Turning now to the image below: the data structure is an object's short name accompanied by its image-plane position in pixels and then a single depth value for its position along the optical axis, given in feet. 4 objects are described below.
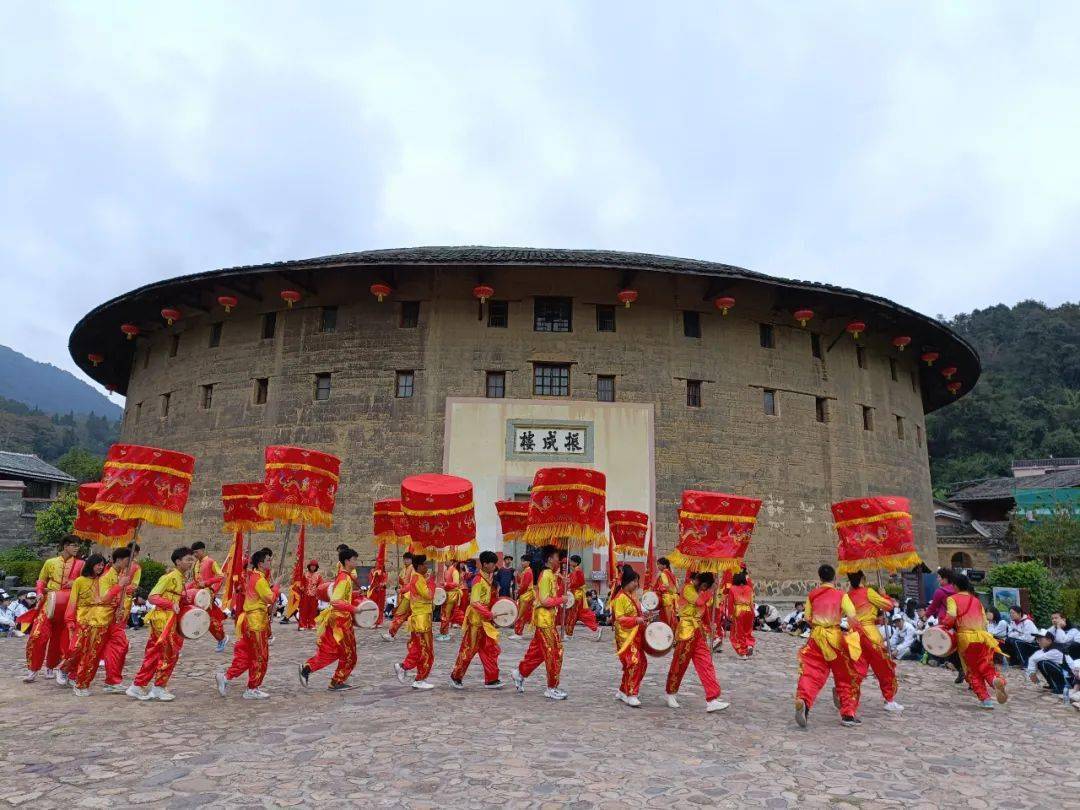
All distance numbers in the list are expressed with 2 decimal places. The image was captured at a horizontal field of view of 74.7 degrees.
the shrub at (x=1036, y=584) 45.42
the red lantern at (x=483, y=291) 57.57
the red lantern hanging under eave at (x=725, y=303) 59.06
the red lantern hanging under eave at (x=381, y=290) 58.13
